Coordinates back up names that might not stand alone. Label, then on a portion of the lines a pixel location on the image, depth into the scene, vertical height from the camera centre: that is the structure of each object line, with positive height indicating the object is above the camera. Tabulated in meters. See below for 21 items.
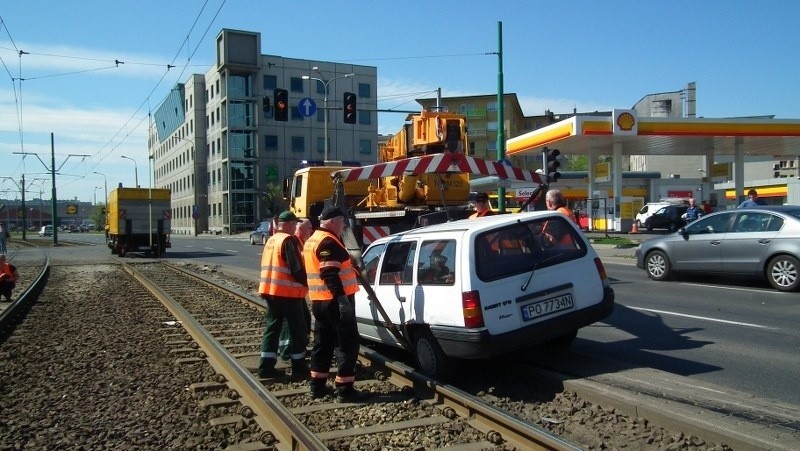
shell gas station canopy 30.83 +3.56
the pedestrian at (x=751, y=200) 15.51 +0.26
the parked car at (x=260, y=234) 39.16 -1.24
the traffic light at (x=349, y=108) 24.44 +3.71
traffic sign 26.92 +4.22
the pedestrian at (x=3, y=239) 28.95 -1.07
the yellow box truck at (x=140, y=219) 30.23 -0.24
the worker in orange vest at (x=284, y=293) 6.82 -0.80
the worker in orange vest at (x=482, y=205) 9.33 +0.09
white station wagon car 5.98 -0.69
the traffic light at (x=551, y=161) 15.36 +1.15
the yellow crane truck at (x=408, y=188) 13.65 +0.50
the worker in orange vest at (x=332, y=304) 5.91 -0.80
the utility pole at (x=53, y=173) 48.58 +2.89
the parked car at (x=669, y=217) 38.47 -0.34
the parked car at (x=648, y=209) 41.39 +0.12
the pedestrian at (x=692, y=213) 22.86 -0.07
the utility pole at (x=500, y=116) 21.12 +3.00
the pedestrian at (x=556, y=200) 8.95 +0.15
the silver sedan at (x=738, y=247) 11.54 -0.66
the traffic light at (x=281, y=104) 23.56 +3.72
